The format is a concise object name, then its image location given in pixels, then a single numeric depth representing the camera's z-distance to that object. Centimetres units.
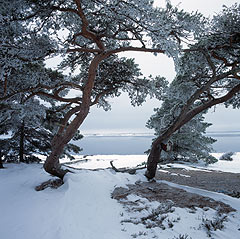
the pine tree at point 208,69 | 566
